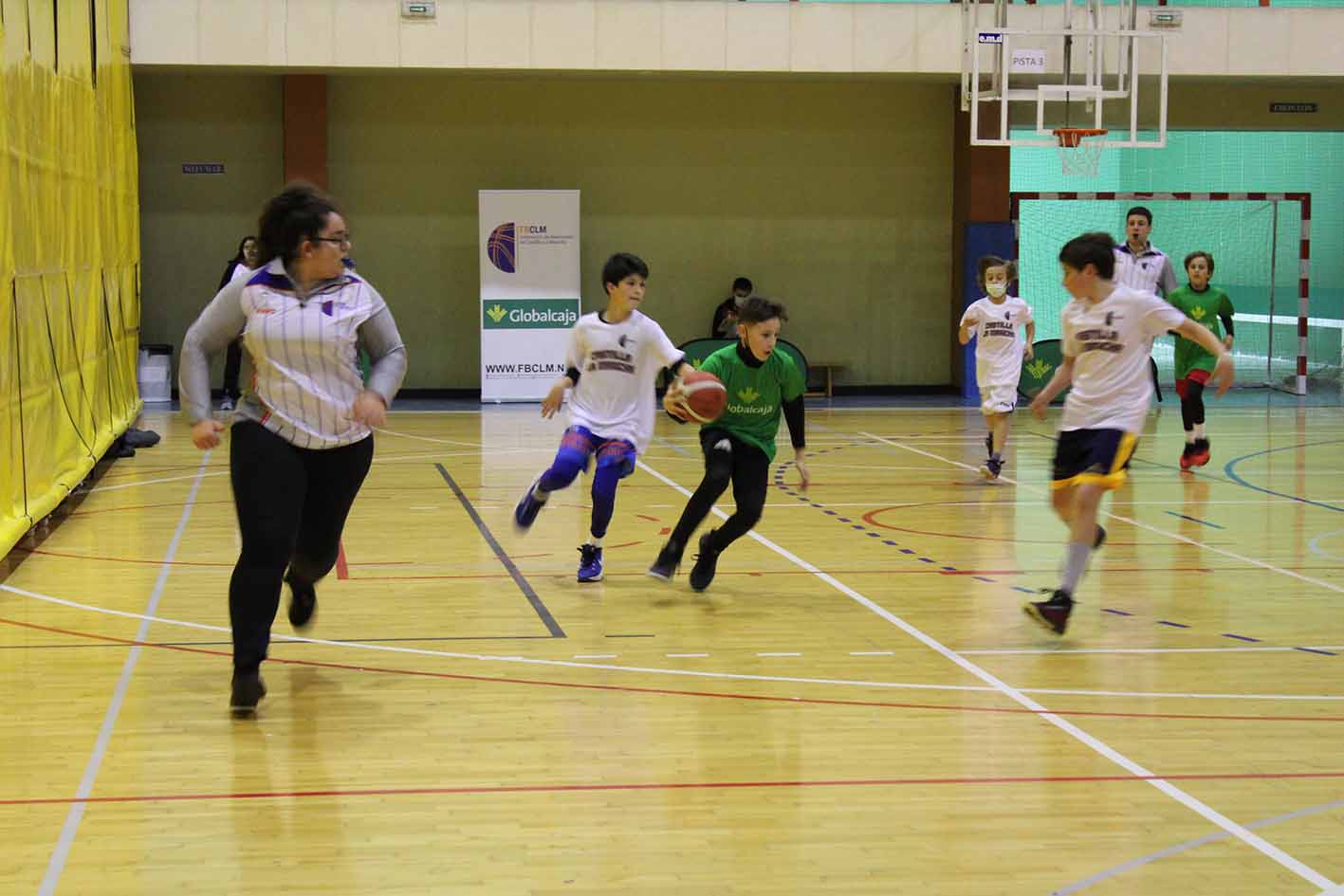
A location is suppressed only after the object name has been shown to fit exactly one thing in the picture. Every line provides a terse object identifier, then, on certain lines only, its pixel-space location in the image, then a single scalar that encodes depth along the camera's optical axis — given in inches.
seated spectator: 767.7
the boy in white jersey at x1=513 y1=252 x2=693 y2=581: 300.0
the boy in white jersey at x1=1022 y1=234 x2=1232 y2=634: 259.3
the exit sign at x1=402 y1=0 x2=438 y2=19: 687.1
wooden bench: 808.3
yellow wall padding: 328.2
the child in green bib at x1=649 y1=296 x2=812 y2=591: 289.0
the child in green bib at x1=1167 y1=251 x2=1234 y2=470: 495.2
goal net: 877.2
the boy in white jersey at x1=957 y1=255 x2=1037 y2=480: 478.6
